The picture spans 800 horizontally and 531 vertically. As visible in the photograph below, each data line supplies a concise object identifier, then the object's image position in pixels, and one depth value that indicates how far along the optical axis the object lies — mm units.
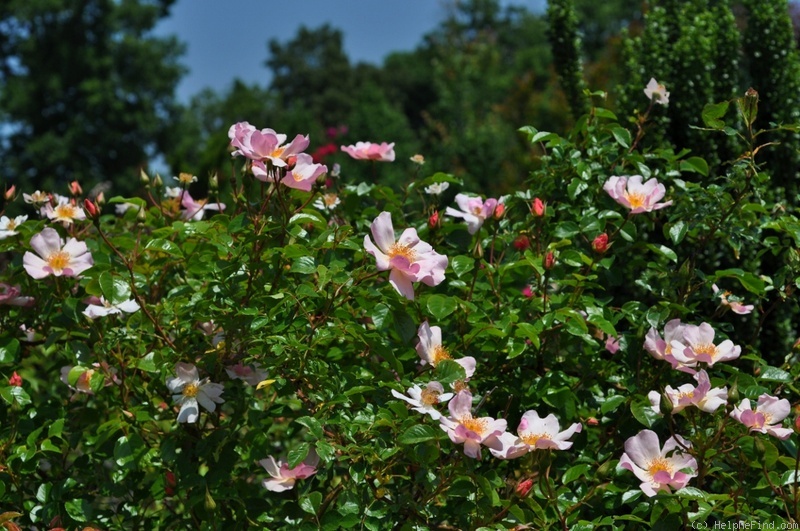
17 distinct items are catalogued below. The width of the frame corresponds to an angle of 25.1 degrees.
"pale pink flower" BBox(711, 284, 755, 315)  1921
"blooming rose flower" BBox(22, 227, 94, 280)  1931
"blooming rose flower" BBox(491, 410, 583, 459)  1762
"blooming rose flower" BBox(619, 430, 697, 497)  1769
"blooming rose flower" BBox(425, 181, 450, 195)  2050
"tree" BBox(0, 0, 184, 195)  23000
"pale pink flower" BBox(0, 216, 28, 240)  2007
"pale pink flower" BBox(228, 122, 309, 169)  1825
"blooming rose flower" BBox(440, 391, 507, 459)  1740
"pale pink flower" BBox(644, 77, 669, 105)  2126
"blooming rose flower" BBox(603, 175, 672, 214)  1936
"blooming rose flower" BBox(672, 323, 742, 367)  1836
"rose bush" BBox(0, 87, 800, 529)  1799
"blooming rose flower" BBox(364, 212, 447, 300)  1790
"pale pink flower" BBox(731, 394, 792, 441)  1775
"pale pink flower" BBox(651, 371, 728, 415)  1783
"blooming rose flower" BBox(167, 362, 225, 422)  1905
